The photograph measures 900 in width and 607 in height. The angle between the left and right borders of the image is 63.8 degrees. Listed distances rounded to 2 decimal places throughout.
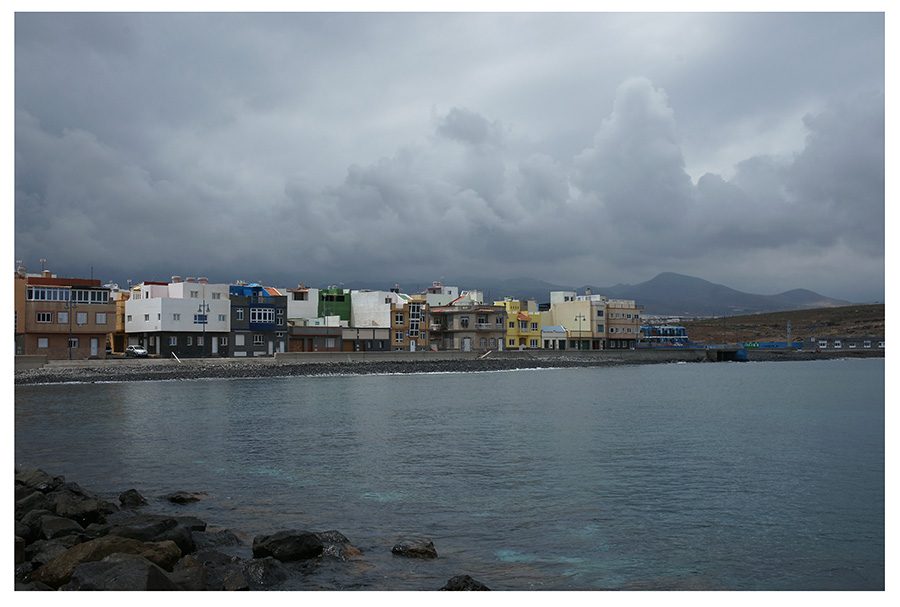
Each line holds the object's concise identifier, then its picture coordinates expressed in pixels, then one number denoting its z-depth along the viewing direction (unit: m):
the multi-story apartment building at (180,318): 81.88
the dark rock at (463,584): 11.12
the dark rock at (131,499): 17.09
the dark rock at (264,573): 11.52
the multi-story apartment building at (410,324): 104.26
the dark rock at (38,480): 17.04
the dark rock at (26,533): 12.97
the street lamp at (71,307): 72.38
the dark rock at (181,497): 17.94
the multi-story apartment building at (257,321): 87.69
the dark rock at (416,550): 13.52
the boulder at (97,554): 10.53
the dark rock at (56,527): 13.24
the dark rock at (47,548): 11.52
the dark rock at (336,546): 13.24
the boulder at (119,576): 9.55
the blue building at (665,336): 153.88
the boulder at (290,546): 12.98
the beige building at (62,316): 70.50
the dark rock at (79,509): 14.74
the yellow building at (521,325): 117.44
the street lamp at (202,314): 83.81
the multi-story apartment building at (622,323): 130.38
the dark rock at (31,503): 14.96
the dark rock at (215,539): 13.62
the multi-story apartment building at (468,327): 110.56
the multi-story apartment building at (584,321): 126.69
